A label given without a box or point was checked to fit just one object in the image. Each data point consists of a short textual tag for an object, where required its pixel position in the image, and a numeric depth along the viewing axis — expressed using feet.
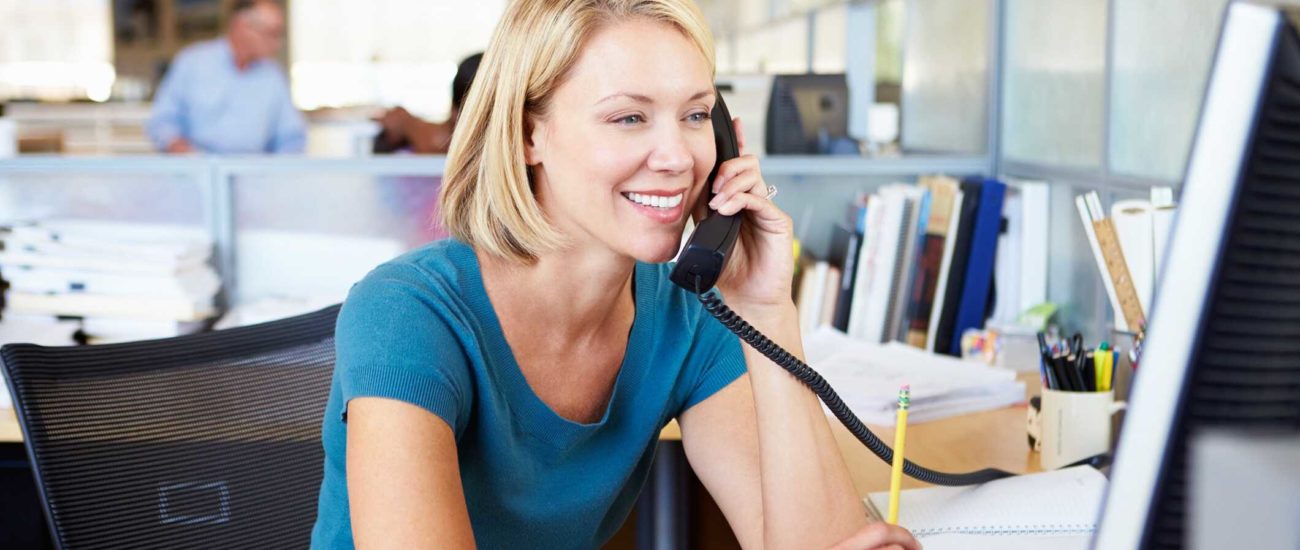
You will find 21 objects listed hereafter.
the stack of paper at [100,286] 6.94
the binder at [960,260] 6.95
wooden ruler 5.03
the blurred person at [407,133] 10.07
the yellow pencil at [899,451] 3.50
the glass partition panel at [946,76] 8.09
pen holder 4.69
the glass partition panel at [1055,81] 6.31
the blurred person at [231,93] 13.71
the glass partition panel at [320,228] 7.74
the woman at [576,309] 3.70
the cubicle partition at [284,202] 7.48
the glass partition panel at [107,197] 7.60
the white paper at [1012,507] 3.81
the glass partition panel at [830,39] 12.42
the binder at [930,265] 7.04
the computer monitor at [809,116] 8.64
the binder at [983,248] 6.95
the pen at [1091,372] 4.80
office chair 4.10
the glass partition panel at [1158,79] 5.14
